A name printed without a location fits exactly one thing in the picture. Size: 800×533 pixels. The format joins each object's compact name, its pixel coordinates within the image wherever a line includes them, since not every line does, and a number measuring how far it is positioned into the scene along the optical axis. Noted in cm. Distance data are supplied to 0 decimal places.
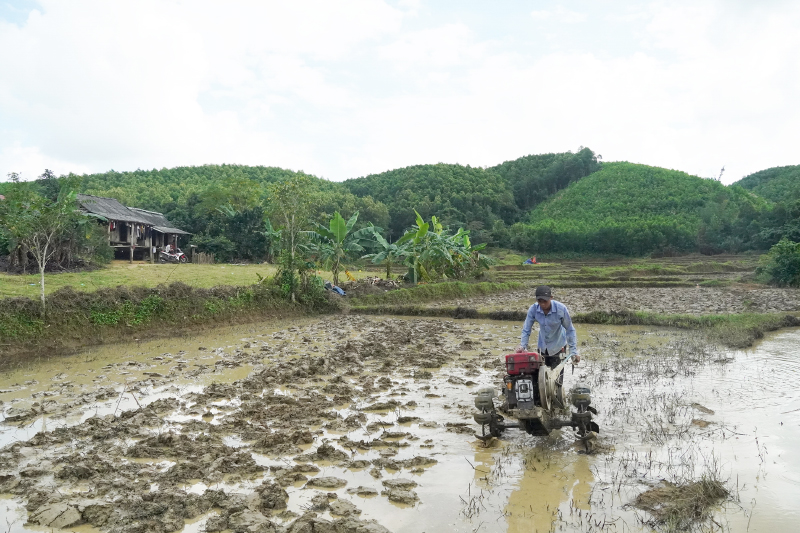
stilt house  2783
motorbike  3156
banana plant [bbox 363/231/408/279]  2325
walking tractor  518
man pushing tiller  594
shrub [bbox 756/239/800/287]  2412
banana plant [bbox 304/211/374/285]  2009
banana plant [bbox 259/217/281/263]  1823
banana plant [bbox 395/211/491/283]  2295
